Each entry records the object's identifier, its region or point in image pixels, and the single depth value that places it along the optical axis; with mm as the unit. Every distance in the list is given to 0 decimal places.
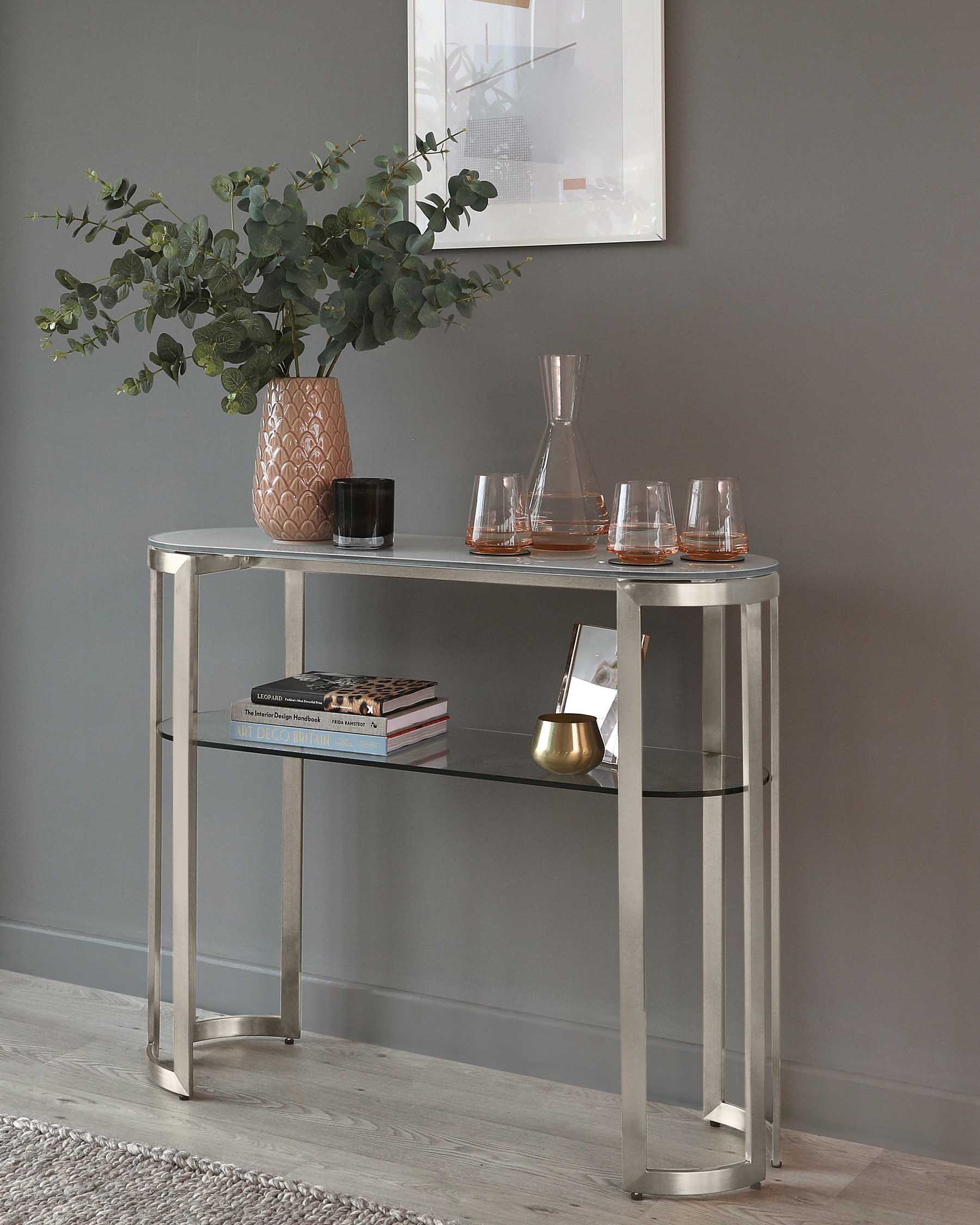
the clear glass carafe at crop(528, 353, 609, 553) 1956
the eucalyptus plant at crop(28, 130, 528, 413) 1983
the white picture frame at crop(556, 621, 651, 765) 2004
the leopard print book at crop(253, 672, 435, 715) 2066
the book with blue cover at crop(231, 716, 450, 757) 2057
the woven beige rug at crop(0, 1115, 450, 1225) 1815
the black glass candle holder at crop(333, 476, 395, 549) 2012
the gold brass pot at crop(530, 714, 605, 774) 1926
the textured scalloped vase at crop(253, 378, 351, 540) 2088
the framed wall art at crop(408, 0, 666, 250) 2078
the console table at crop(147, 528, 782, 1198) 1823
